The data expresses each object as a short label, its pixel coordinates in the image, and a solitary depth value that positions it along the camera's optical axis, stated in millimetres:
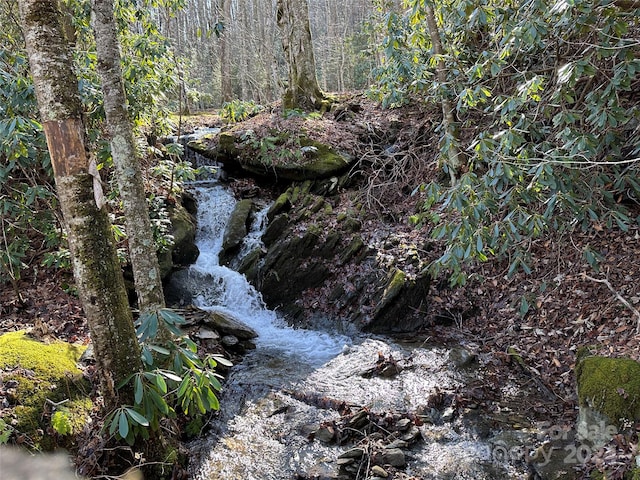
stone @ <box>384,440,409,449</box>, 4266
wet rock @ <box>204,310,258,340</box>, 7062
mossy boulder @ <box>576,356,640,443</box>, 3521
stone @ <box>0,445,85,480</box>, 845
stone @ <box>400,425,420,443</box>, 4365
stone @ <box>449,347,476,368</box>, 5859
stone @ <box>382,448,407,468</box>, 4020
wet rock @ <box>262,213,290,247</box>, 9297
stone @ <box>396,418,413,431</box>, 4555
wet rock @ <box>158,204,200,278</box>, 9008
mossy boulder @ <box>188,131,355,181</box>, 10125
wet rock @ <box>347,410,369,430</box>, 4628
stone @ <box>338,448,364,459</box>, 4129
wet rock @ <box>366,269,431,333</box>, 7395
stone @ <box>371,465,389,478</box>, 3877
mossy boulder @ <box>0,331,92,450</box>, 3629
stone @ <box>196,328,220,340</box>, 6483
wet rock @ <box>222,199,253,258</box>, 9609
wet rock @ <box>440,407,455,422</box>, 4742
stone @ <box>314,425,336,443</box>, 4500
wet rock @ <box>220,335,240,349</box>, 6824
